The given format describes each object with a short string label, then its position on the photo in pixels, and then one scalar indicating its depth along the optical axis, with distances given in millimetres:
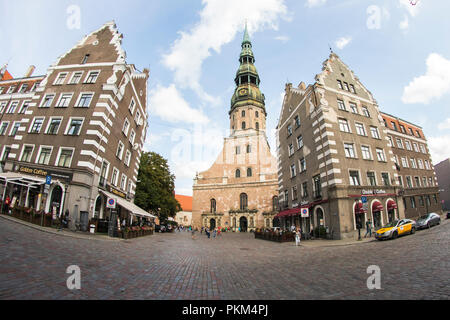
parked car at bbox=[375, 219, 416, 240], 15305
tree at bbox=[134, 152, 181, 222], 33344
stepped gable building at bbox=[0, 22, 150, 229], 17875
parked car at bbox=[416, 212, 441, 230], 18297
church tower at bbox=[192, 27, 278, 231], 47938
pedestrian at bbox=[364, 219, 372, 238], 18253
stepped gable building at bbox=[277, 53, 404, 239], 20106
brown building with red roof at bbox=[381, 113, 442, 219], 27781
